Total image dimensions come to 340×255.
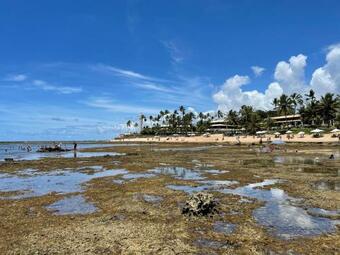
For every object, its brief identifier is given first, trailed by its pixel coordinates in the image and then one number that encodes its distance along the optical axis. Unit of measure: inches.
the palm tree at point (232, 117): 6726.9
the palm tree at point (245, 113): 5984.3
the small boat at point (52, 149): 3459.6
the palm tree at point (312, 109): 5120.6
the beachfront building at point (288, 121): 6155.5
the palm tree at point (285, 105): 6378.0
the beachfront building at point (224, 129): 6988.2
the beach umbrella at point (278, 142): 3216.0
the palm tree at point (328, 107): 4768.7
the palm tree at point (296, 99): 6412.4
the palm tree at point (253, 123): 5669.3
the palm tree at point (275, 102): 6586.6
